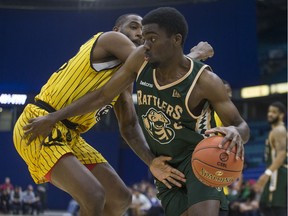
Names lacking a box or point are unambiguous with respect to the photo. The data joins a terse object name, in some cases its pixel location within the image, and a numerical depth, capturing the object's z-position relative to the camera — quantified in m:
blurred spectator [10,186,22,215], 9.38
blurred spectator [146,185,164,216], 11.96
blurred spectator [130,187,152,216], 12.17
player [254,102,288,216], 5.96
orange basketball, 2.72
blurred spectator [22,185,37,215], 9.77
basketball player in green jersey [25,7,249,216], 3.01
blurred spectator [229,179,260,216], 10.06
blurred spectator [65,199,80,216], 11.05
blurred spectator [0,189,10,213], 9.31
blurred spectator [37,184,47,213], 10.65
